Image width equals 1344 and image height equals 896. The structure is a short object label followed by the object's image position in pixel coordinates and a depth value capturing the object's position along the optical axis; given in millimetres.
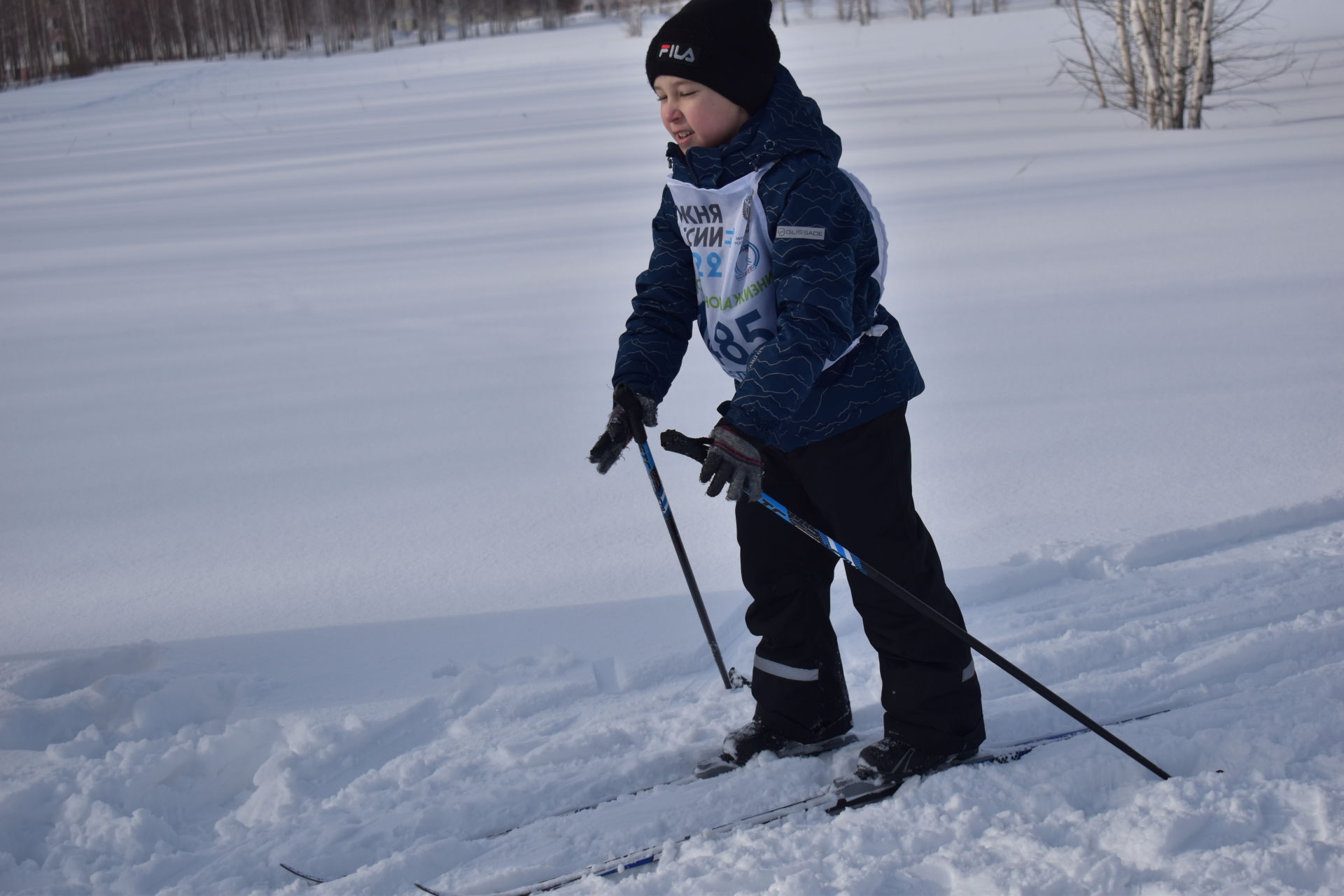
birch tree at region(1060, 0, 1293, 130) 8609
